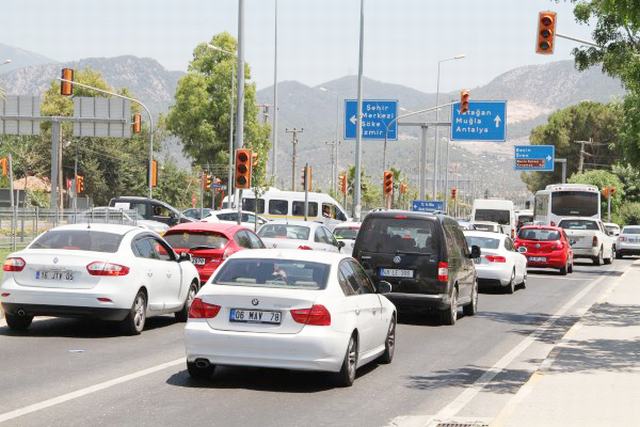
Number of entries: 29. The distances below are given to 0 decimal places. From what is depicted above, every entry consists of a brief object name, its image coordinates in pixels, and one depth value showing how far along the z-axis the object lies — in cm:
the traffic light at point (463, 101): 4411
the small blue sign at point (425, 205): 5679
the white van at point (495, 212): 6244
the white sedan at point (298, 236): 2834
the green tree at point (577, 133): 12450
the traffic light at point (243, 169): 2955
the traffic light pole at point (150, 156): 5168
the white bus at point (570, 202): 5759
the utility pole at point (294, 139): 9909
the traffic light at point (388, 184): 4834
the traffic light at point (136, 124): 5181
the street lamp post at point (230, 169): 5844
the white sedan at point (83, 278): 1545
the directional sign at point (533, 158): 8919
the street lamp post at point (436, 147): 6913
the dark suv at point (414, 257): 1903
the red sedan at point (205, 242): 2125
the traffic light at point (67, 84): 4144
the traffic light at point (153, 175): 5194
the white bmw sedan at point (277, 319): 1128
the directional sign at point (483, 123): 5522
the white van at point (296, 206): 5706
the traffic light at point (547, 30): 2659
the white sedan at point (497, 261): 2847
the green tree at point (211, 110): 8419
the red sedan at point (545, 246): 3794
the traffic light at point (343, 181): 8181
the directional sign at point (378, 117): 5509
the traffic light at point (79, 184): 7450
